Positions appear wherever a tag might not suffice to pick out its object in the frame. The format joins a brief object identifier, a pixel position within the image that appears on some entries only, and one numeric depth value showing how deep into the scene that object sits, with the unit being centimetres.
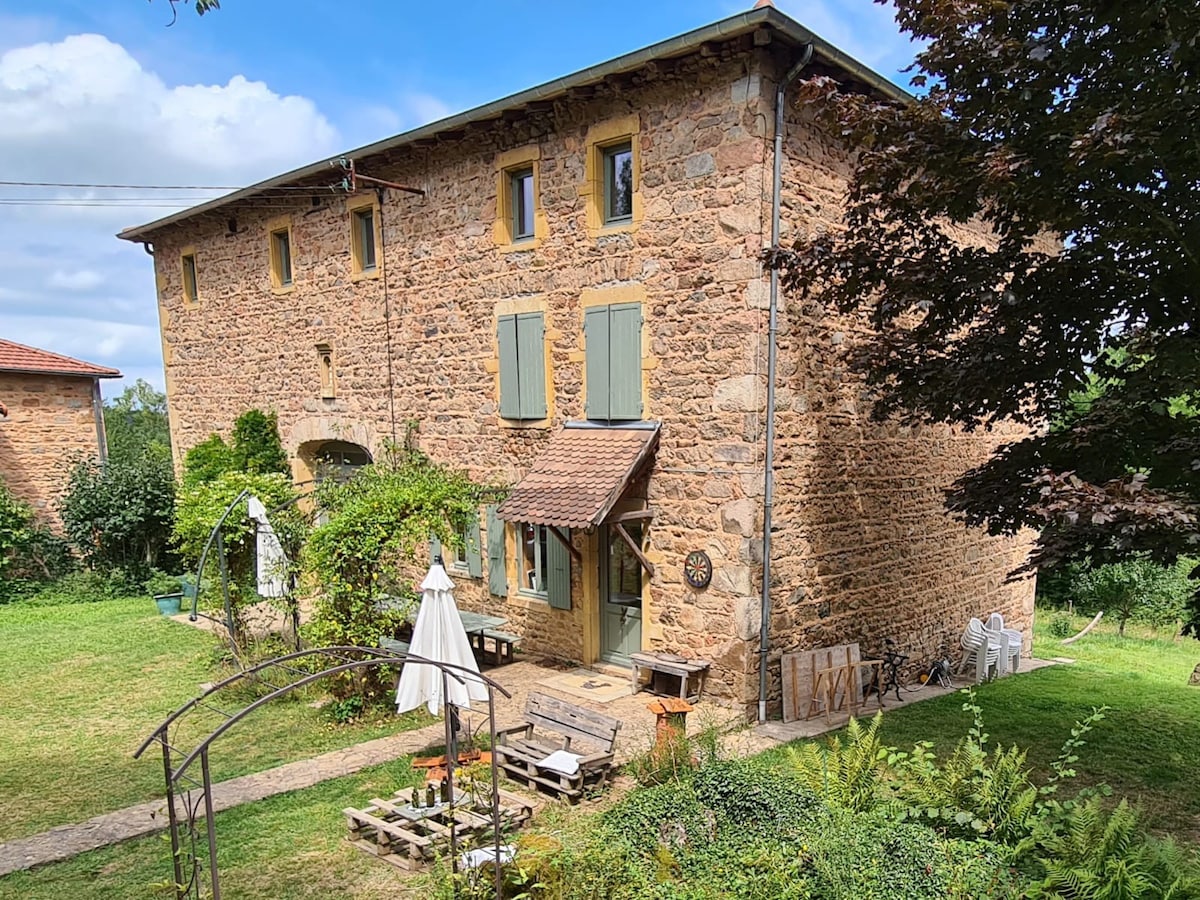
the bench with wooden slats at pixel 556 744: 619
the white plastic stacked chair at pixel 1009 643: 1084
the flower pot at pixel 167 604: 1309
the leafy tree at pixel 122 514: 1532
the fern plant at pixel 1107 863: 414
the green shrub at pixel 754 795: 490
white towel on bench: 602
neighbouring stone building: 1598
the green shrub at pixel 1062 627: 1612
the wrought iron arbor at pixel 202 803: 367
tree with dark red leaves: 505
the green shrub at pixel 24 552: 1480
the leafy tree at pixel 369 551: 785
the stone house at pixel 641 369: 774
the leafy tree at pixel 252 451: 1411
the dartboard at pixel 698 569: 806
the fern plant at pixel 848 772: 530
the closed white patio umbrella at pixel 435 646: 643
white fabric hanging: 894
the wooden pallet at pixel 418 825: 519
